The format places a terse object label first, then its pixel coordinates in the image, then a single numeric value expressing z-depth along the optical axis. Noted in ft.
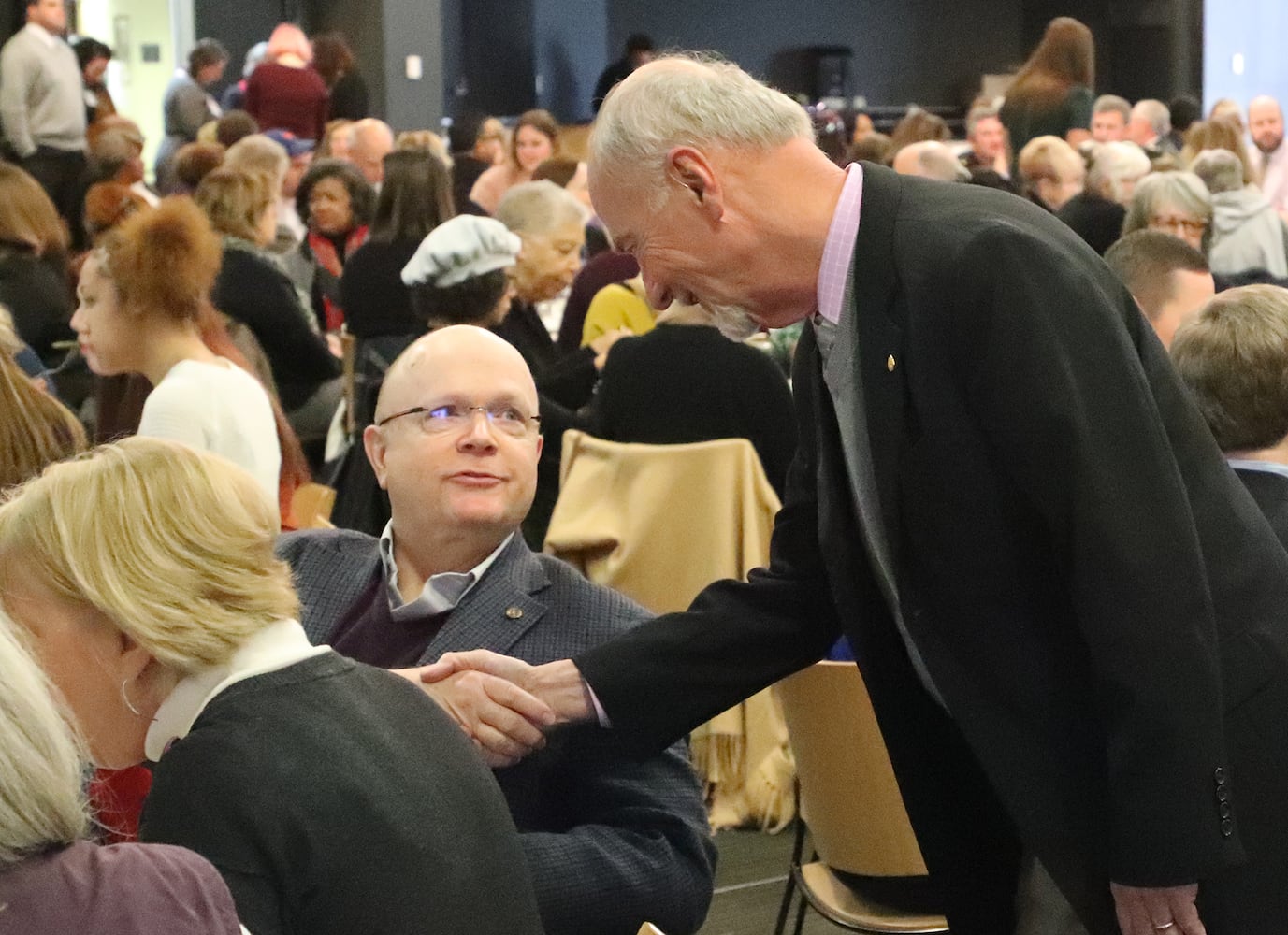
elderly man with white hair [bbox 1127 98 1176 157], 31.60
